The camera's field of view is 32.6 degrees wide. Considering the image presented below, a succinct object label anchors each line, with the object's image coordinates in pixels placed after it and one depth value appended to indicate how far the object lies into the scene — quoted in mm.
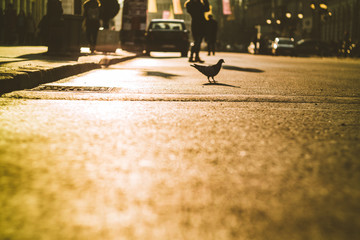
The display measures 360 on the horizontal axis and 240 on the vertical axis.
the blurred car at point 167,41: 28094
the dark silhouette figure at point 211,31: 24031
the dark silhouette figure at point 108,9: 21000
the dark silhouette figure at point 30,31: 31519
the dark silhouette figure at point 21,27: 29953
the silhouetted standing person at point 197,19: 16673
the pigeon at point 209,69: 9625
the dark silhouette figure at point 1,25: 28297
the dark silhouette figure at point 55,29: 13633
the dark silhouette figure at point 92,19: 18188
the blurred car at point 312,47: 48788
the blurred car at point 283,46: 49250
